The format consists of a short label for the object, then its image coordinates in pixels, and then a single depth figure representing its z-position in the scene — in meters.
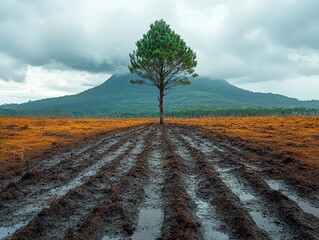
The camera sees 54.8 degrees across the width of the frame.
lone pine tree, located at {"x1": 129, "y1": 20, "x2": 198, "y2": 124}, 50.31
